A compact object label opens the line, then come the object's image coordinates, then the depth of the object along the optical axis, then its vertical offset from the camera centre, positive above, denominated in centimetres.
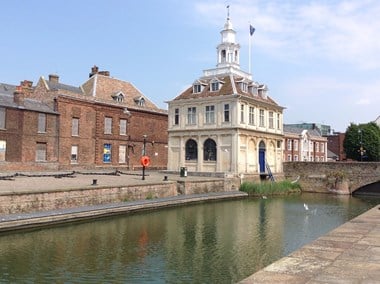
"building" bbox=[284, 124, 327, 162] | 6381 +418
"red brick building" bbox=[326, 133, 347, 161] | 8462 +519
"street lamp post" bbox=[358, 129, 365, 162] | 6138 +349
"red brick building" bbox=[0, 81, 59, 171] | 3472 +312
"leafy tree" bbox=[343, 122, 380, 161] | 6397 +459
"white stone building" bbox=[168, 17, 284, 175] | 3950 +476
